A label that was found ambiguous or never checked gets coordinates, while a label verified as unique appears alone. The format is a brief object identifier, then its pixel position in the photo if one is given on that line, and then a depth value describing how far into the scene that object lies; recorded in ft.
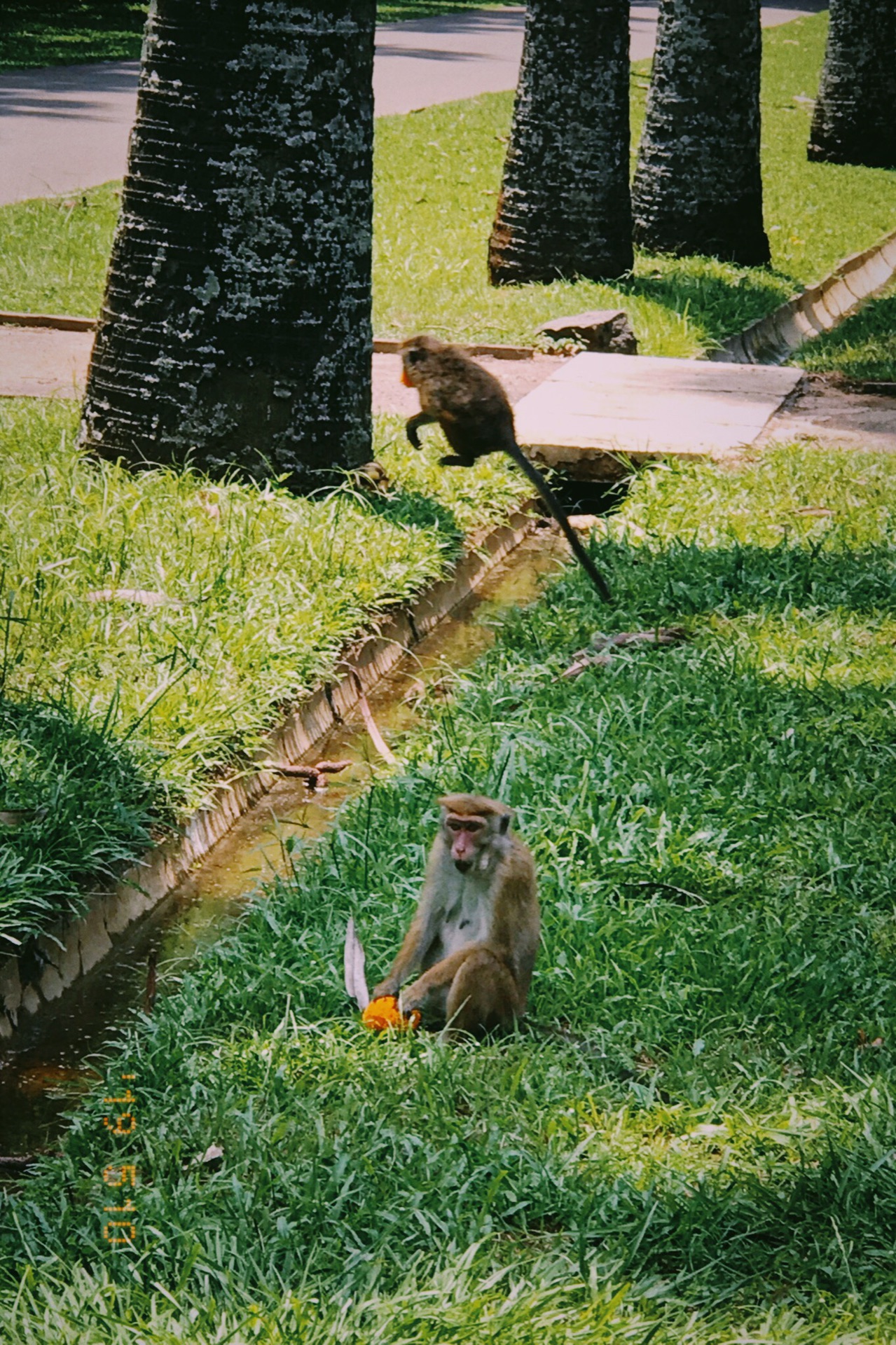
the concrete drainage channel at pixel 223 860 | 28.37
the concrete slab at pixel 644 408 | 60.70
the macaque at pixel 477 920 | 25.73
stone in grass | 74.69
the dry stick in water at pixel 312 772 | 38.86
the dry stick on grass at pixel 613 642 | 43.62
